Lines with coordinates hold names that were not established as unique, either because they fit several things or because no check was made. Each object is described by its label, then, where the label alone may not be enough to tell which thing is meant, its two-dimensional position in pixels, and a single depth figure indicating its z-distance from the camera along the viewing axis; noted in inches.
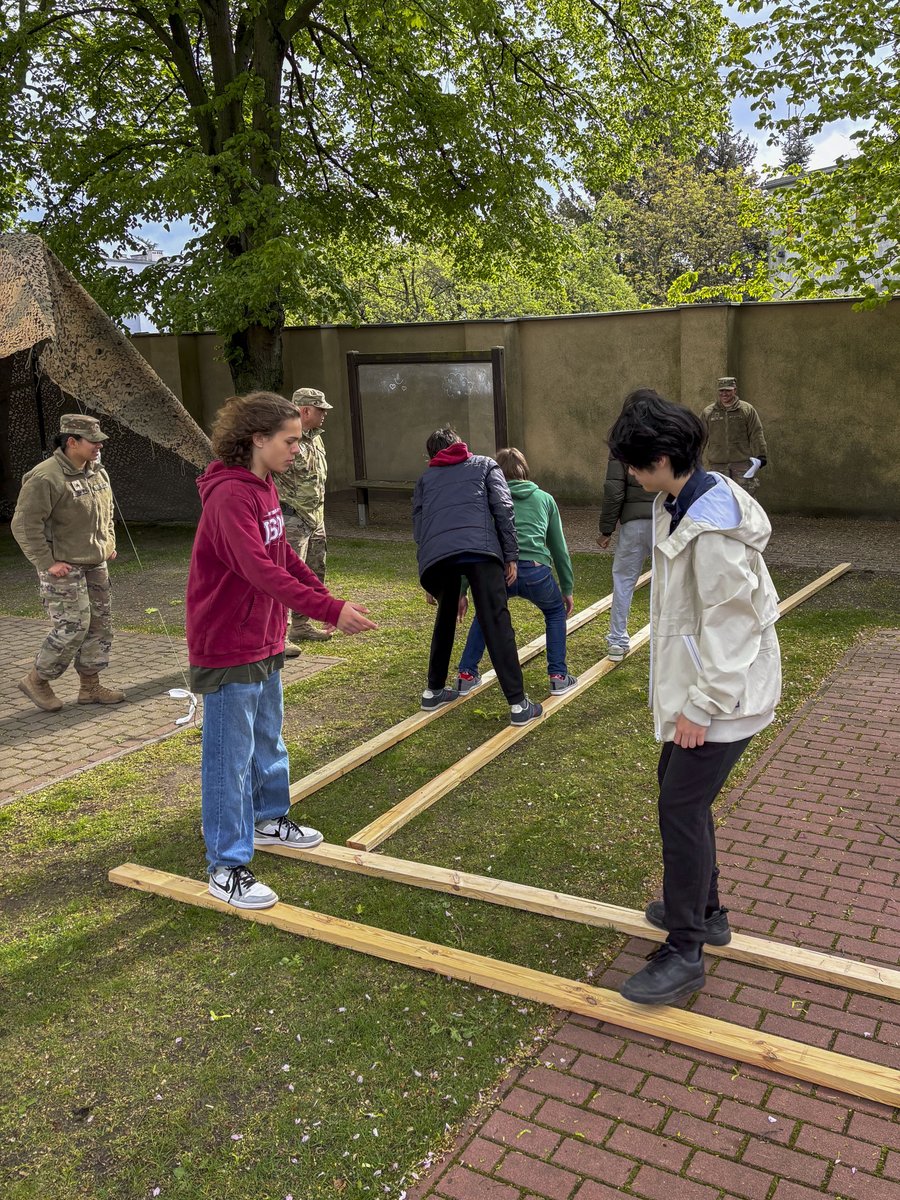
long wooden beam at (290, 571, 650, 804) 238.2
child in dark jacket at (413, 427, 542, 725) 251.6
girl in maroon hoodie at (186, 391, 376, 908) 171.6
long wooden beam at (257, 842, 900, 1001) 156.2
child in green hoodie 274.7
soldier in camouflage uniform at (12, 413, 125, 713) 289.6
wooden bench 590.6
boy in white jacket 137.6
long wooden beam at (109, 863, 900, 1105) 134.9
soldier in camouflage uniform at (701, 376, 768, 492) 466.3
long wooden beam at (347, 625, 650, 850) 210.2
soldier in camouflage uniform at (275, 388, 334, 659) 332.5
